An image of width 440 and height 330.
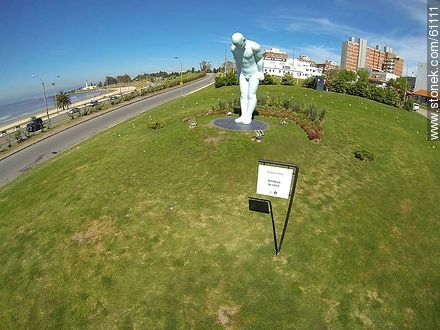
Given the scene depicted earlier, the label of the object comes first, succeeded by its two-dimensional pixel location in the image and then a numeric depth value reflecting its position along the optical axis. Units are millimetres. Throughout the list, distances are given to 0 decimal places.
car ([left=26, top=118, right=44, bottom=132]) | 46838
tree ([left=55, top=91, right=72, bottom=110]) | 82750
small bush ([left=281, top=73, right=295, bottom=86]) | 61775
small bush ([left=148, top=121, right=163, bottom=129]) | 33406
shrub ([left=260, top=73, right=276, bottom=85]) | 64688
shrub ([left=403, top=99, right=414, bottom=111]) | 53122
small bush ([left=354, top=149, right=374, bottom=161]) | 25667
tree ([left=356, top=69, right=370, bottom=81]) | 105838
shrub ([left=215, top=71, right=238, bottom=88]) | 64875
